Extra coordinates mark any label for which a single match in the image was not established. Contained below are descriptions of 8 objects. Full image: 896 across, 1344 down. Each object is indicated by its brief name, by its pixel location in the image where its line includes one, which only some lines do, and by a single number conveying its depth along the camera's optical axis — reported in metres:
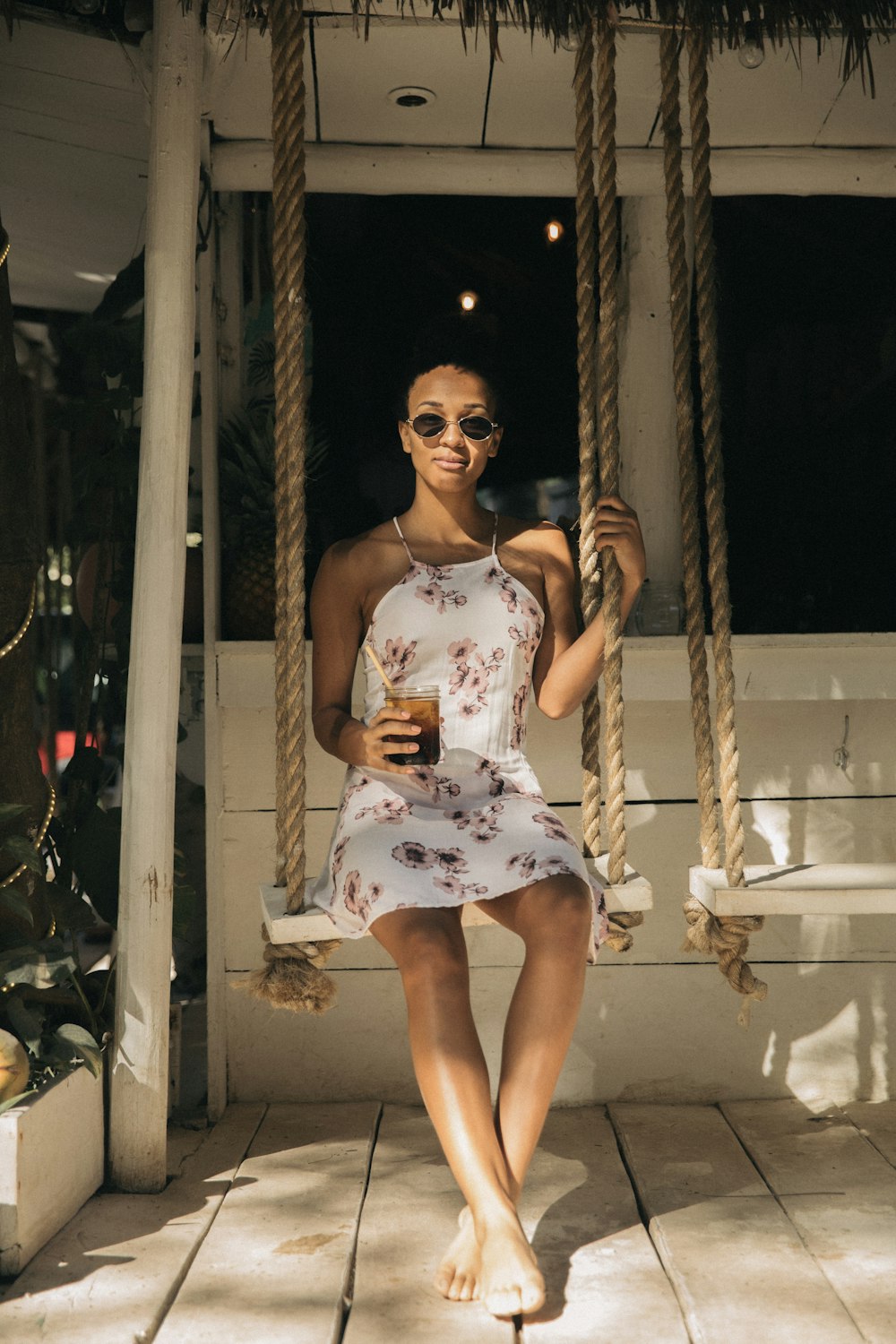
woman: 2.13
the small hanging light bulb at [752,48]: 2.71
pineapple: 3.25
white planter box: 2.19
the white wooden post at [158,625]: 2.58
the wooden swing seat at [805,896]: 2.50
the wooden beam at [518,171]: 3.16
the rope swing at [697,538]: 2.57
